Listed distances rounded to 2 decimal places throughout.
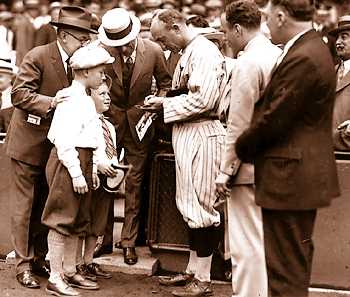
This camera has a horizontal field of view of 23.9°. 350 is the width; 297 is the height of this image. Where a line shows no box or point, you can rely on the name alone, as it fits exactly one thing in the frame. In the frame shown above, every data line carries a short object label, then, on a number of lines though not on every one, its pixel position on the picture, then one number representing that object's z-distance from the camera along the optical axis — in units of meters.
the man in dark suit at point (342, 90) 6.42
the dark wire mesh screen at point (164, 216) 6.94
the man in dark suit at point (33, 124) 6.24
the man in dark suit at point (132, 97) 6.88
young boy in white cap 5.94
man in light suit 5.01
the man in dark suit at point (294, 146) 4.44
